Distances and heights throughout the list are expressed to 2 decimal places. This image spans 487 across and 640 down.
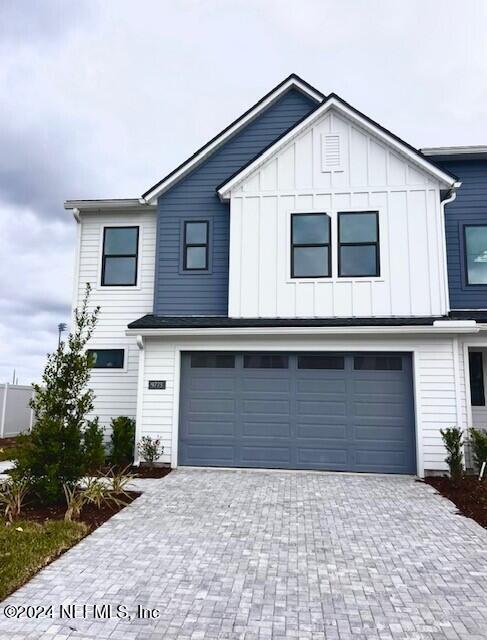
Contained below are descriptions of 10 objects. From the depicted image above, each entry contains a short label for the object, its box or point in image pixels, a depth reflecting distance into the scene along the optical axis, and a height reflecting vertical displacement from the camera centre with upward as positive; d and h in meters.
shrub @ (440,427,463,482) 8.30 -0.92
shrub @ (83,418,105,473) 6.75 -0.81
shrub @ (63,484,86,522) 5.88 -1.44
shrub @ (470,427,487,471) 8.43 -0.86
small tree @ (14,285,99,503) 6.47 -0.51
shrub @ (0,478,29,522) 6.01 -1.45
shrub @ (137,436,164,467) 9.33 -1.11
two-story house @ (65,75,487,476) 9.20 +1.92
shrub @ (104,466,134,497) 6.99 -1.43
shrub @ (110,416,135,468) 9.80 -1.05
